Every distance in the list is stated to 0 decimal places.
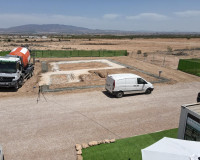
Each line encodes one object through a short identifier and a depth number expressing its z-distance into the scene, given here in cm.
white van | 1625
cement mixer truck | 1734
